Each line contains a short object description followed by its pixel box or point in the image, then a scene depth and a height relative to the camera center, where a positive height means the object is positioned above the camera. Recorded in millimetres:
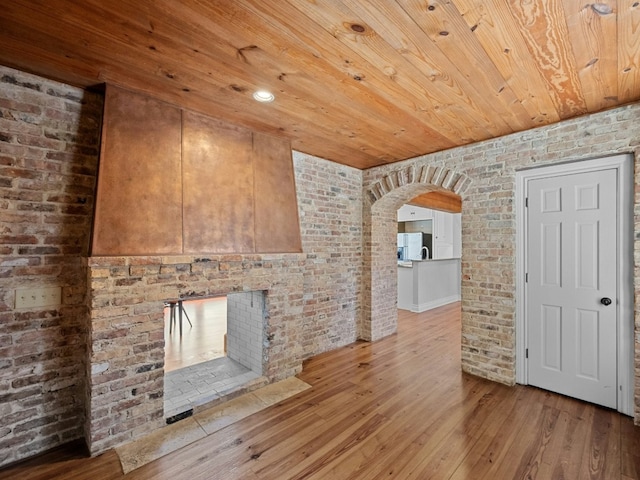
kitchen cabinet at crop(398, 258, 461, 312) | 6398 -798
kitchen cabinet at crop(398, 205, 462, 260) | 9062 +603
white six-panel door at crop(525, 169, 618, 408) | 2678 -318
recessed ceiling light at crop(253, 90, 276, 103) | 2320 +1188
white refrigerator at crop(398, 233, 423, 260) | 9320 +108
